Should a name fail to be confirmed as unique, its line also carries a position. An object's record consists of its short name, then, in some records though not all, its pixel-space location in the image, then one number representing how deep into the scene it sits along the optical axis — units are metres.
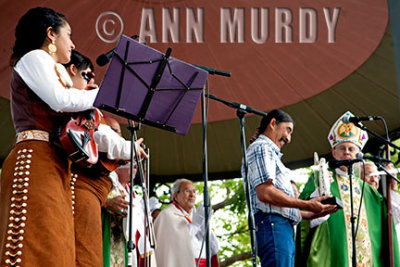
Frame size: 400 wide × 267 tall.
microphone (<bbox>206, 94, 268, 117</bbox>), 8.38
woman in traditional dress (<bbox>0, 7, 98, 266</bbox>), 5.60
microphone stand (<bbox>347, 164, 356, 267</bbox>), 9.66
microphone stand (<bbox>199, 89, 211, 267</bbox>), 7.05
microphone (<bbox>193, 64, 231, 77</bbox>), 7.93
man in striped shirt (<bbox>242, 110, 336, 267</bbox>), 8.77
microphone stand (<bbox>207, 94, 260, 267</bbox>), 7.33
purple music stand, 6.93
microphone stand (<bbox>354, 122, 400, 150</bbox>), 9.03
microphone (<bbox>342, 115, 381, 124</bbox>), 9.31
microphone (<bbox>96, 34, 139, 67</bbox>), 7.29
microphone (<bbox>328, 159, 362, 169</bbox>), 9.82
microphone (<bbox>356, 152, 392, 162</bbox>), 9.28
